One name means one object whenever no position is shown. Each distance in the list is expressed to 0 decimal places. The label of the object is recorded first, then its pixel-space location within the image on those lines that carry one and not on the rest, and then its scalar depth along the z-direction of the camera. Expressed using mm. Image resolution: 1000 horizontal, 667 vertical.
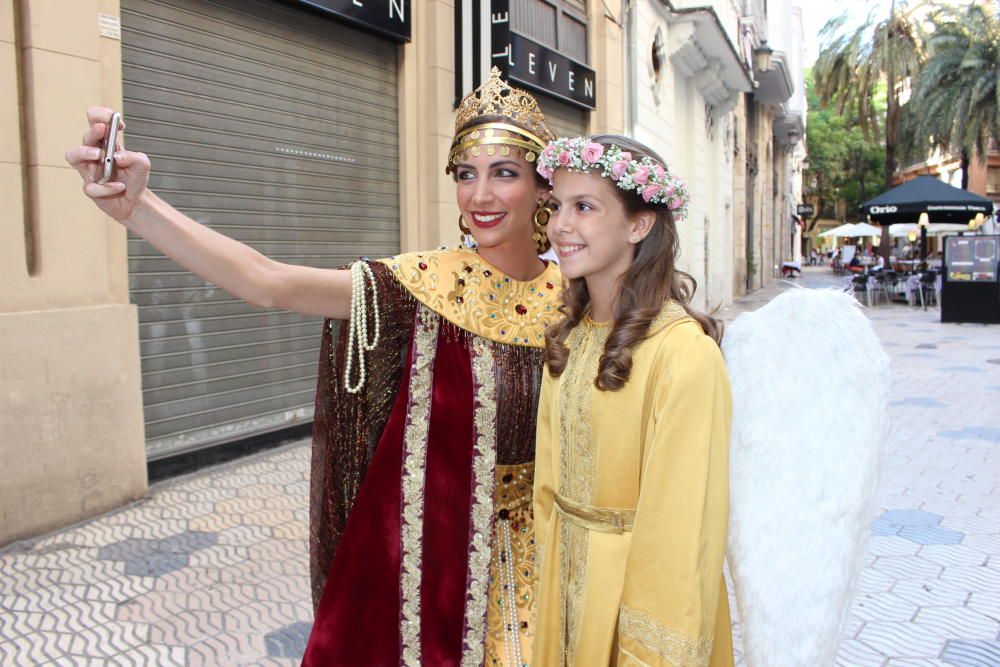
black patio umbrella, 17875
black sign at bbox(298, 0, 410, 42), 6332
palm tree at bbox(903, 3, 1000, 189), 25172
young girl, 1426
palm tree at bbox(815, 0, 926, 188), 25727
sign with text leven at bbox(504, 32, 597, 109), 8516
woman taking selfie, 1938
